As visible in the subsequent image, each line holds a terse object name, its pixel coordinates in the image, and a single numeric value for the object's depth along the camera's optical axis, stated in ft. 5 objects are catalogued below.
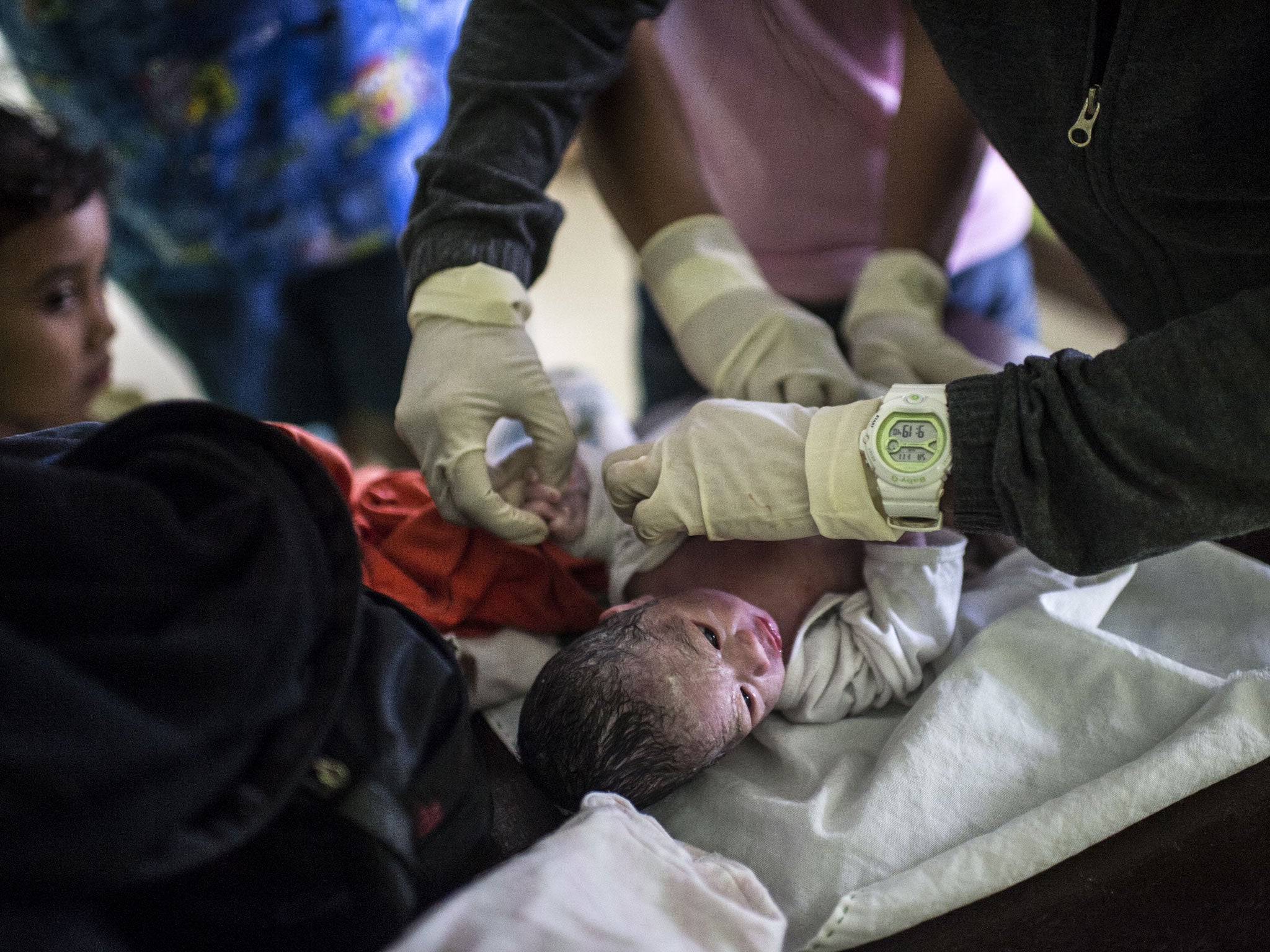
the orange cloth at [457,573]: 3.46
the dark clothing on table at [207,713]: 1.75
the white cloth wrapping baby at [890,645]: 3.19
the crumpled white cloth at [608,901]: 1.94
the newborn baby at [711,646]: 2.93
